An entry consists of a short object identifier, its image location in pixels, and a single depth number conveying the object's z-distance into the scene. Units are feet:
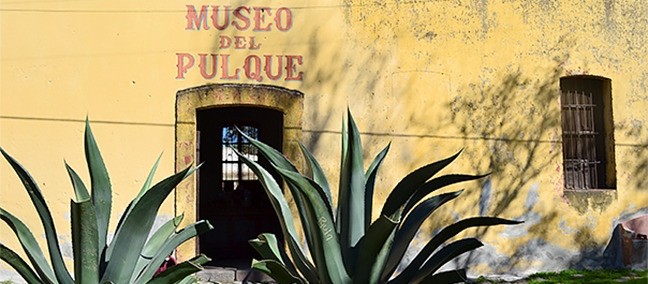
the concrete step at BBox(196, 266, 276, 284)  20.90
